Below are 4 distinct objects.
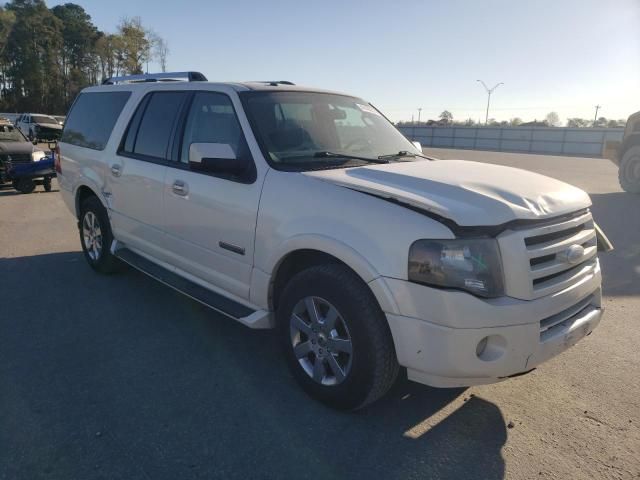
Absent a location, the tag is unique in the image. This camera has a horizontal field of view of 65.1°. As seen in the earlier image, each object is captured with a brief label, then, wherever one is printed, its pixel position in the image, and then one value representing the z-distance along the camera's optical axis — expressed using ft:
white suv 8.18
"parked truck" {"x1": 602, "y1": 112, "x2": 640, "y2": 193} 41.27
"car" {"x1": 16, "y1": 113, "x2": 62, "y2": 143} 91.40
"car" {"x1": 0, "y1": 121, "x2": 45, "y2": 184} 38.65
